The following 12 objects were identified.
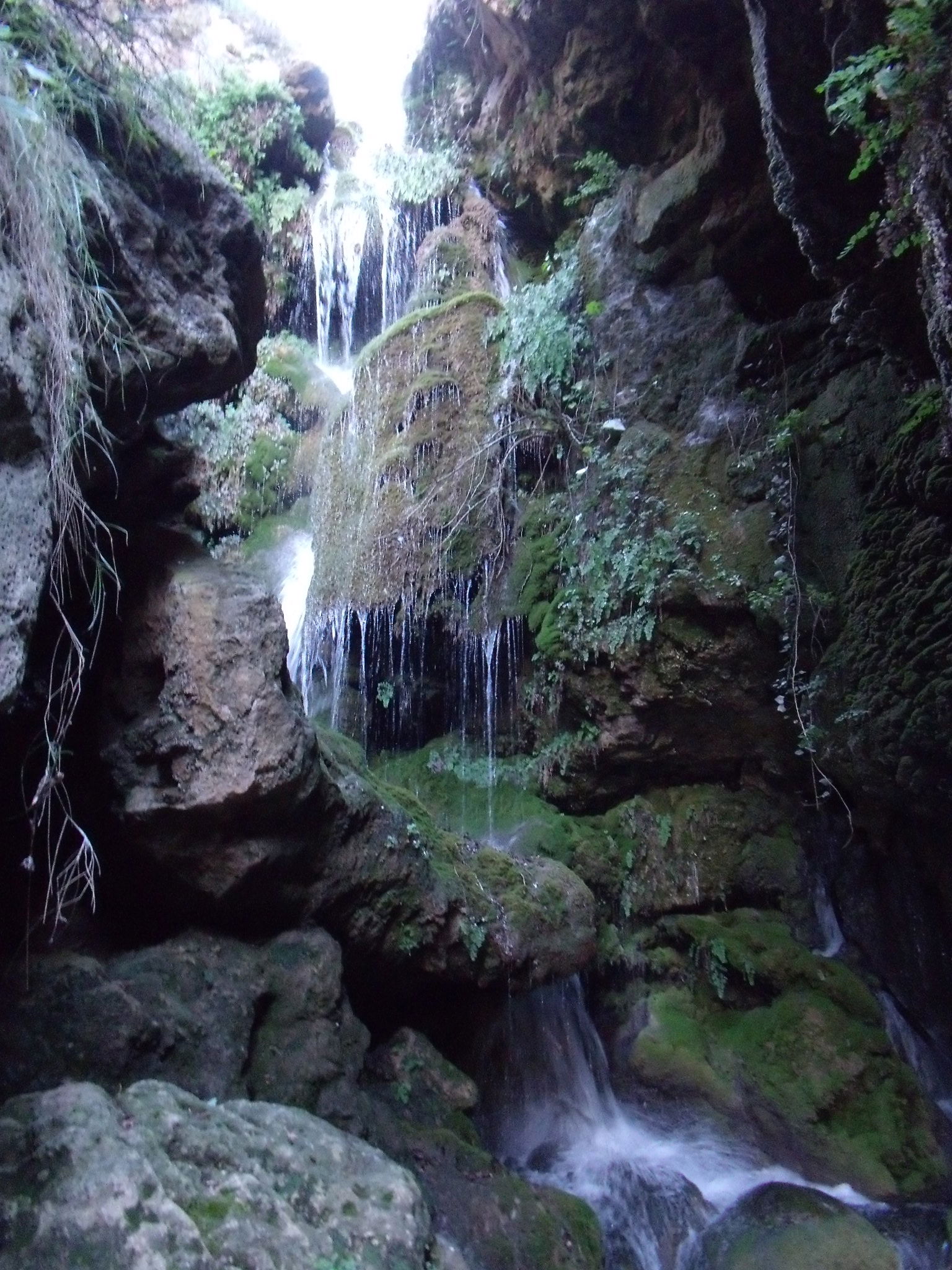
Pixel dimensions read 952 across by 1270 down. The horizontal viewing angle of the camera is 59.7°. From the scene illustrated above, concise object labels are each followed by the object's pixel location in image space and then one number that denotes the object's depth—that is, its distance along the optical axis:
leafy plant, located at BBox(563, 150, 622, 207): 9.41
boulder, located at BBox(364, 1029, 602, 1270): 4.09
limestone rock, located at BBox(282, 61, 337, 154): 14.28
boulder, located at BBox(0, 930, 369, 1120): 3.75
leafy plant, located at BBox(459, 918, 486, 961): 5.56
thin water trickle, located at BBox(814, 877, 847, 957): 6.78
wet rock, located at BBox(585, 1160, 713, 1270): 4.88
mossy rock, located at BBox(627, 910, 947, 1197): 5.49
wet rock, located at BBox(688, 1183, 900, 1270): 4.52
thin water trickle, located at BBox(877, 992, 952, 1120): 6.02
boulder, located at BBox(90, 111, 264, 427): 4.30
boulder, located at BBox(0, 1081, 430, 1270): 2.51
